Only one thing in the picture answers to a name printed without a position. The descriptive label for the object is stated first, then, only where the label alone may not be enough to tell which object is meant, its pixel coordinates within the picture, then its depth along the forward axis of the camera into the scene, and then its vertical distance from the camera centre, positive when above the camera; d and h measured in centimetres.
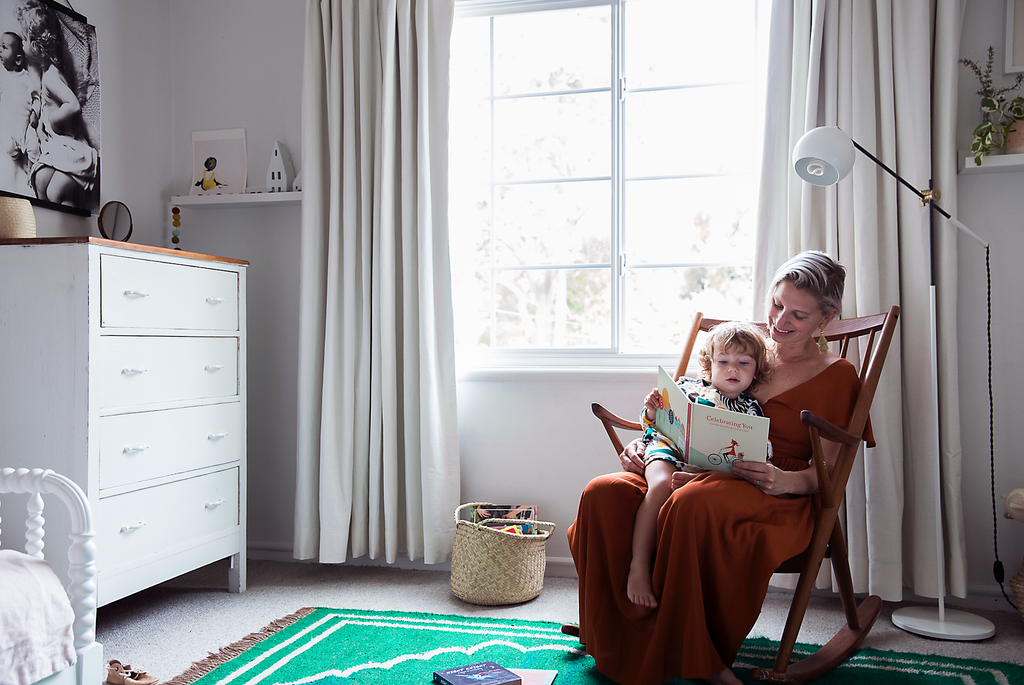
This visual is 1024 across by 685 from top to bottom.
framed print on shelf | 304 +70
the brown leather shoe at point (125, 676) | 179 -83
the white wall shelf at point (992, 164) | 223 +54
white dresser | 202 -16
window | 276 +64
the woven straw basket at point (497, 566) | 241 -74
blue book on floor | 170 -79
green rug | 186 -85
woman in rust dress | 169 -45
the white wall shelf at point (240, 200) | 290 +53
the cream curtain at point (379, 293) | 271 +16
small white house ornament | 294 +64
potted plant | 225 +70
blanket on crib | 142 -57
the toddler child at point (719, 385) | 188 -12
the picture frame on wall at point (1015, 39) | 234 +95
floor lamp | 205 +41
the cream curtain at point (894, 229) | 231 +35
